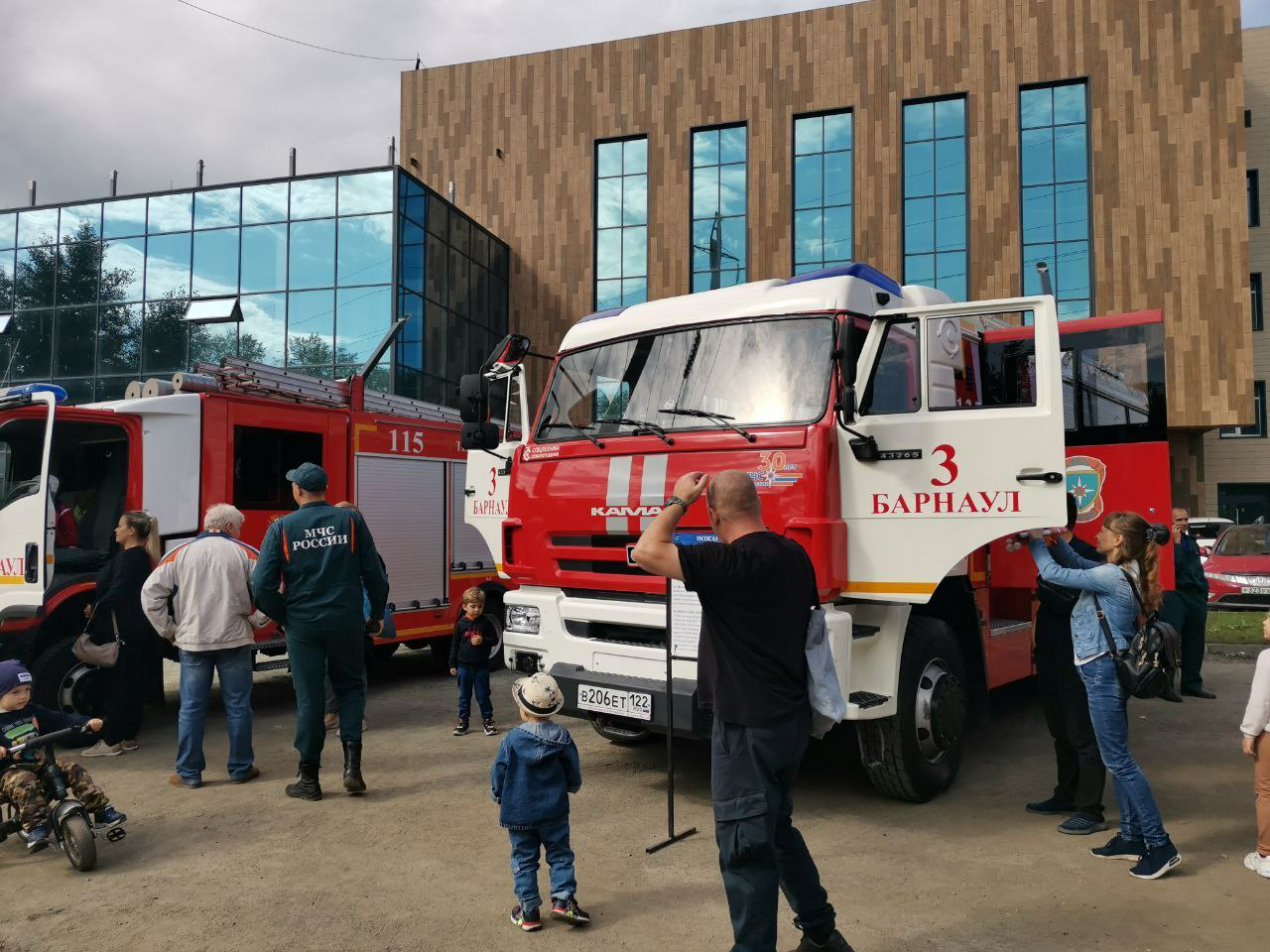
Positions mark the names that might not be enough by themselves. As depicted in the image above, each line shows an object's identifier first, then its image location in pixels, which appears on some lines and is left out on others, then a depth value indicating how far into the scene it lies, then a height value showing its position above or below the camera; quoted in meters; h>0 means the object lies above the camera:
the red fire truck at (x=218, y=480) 6.66 +0.23
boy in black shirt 6.98 -1.11
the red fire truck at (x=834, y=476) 4.75 +0.18
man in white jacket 5.88 -0.74
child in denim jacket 3.72 -1.18
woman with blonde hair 6.45 -0.80
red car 13.09 -0.85
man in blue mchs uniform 5.50 -0.58
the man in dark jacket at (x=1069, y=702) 4.84 -1.00
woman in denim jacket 4.21 -0.60
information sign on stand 4.76 -0.61
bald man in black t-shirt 3.01 -0.55
